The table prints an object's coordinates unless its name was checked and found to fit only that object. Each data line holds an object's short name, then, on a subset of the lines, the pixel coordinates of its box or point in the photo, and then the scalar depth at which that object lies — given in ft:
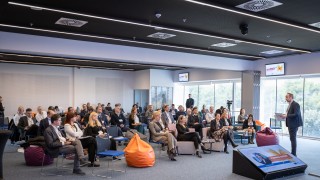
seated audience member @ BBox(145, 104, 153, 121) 39.67
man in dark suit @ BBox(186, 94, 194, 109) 51.88
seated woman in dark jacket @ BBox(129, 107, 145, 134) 32.43
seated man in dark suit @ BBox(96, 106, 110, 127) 29.66
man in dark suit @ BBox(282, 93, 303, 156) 23.36
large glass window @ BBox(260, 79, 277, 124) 45.21
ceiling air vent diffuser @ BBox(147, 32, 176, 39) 28.40
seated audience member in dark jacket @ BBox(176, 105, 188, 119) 41.69
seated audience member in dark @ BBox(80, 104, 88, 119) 42.63
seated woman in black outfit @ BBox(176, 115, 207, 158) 26.06
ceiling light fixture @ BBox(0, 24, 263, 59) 24.98
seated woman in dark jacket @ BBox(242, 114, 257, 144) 33.22
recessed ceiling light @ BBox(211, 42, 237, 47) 32.92
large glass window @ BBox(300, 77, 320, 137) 39.17
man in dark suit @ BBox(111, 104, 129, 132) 30.42
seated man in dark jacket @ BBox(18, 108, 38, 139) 27.84
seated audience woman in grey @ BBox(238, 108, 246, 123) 38.38
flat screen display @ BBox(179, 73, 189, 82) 58.13
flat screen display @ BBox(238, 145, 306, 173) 18.40
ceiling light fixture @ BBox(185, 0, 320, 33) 18.11
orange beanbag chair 21.29
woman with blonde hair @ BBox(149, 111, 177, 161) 24.20
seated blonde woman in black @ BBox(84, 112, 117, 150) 22.81
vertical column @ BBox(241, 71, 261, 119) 44.27
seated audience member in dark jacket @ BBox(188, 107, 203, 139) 32.65
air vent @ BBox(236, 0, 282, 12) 18.60
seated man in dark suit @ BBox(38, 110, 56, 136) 24.55
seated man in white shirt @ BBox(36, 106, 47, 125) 33.37
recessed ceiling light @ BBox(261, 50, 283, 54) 38.68
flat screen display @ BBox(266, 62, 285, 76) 41.50
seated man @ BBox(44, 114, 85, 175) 18.22
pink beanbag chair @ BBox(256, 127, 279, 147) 28.22
